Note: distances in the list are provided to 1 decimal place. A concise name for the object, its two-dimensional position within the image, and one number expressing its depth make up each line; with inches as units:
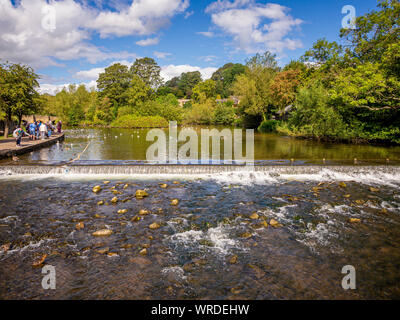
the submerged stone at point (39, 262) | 218.2
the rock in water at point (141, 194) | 393.7
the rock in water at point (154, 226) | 291.4
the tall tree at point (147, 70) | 2807.6
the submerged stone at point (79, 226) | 288.0
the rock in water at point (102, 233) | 273.1
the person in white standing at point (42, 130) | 946.7
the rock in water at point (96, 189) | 418.3
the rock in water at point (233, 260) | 228.4
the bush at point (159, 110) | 2304.4
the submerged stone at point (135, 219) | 311.6
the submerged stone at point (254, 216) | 321.1
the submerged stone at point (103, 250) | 241.4
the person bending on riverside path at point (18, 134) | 697.6
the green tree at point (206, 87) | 3466.3
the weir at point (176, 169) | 533.3
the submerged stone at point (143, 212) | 330.3
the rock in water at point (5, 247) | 241.2
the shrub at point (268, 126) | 1671.9
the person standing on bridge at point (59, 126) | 1357.5
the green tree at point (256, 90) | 1740.9
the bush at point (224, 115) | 2393.0
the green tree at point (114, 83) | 2632.9
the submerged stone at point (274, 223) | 300.2
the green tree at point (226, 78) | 4592.8
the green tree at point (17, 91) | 884.6
